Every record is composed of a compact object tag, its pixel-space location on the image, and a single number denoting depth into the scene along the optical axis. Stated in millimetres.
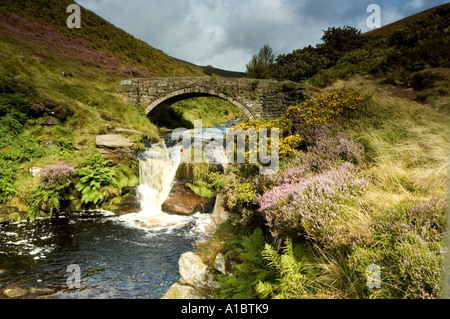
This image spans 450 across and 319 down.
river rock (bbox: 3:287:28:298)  4762
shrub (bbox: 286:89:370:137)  6600
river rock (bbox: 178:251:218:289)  3878
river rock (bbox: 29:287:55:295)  4883
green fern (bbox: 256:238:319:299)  2586
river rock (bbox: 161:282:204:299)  3717
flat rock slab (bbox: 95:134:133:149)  11023
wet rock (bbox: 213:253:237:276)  3828
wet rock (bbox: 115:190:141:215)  9492
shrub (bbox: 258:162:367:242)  2846
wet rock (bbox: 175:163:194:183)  10524
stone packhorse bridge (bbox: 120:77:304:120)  16344
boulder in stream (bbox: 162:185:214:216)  9484
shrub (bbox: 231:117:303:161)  5543
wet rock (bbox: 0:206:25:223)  7935
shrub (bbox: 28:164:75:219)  8461
